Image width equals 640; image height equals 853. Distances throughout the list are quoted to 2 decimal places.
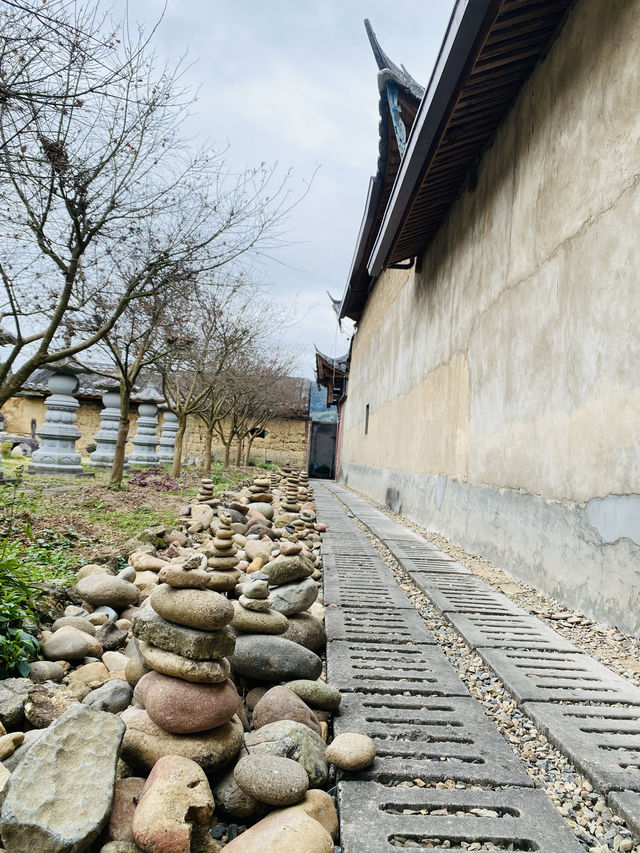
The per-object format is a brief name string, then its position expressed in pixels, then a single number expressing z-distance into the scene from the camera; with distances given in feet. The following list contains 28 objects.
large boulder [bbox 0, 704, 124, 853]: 3.90
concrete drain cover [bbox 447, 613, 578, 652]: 8.63
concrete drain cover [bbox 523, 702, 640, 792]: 5.07
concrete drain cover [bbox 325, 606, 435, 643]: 8.91
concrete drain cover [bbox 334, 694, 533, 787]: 5.18
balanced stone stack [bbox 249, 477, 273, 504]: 24.23
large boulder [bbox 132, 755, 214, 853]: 4.08
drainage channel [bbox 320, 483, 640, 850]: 5.21
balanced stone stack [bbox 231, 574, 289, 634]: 7.95
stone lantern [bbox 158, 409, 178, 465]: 54.75
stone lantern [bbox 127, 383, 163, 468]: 45.47
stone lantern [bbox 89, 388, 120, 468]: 41.06
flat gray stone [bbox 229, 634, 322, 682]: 7.25
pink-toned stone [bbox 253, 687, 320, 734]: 6.06
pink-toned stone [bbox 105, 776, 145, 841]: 4.30
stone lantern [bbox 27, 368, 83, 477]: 31.68
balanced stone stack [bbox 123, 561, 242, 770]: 5.31
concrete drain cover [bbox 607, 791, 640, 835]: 4.47
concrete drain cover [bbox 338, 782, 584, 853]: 4.31
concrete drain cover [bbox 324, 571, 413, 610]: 10.91
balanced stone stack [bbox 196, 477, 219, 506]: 22.53
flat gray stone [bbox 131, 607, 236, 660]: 5.90
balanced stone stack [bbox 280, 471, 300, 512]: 24.44
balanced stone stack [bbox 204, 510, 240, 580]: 8.77
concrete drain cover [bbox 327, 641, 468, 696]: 7.06
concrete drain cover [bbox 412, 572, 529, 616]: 10.60
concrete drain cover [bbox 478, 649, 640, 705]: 6.81
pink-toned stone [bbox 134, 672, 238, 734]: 5.45
